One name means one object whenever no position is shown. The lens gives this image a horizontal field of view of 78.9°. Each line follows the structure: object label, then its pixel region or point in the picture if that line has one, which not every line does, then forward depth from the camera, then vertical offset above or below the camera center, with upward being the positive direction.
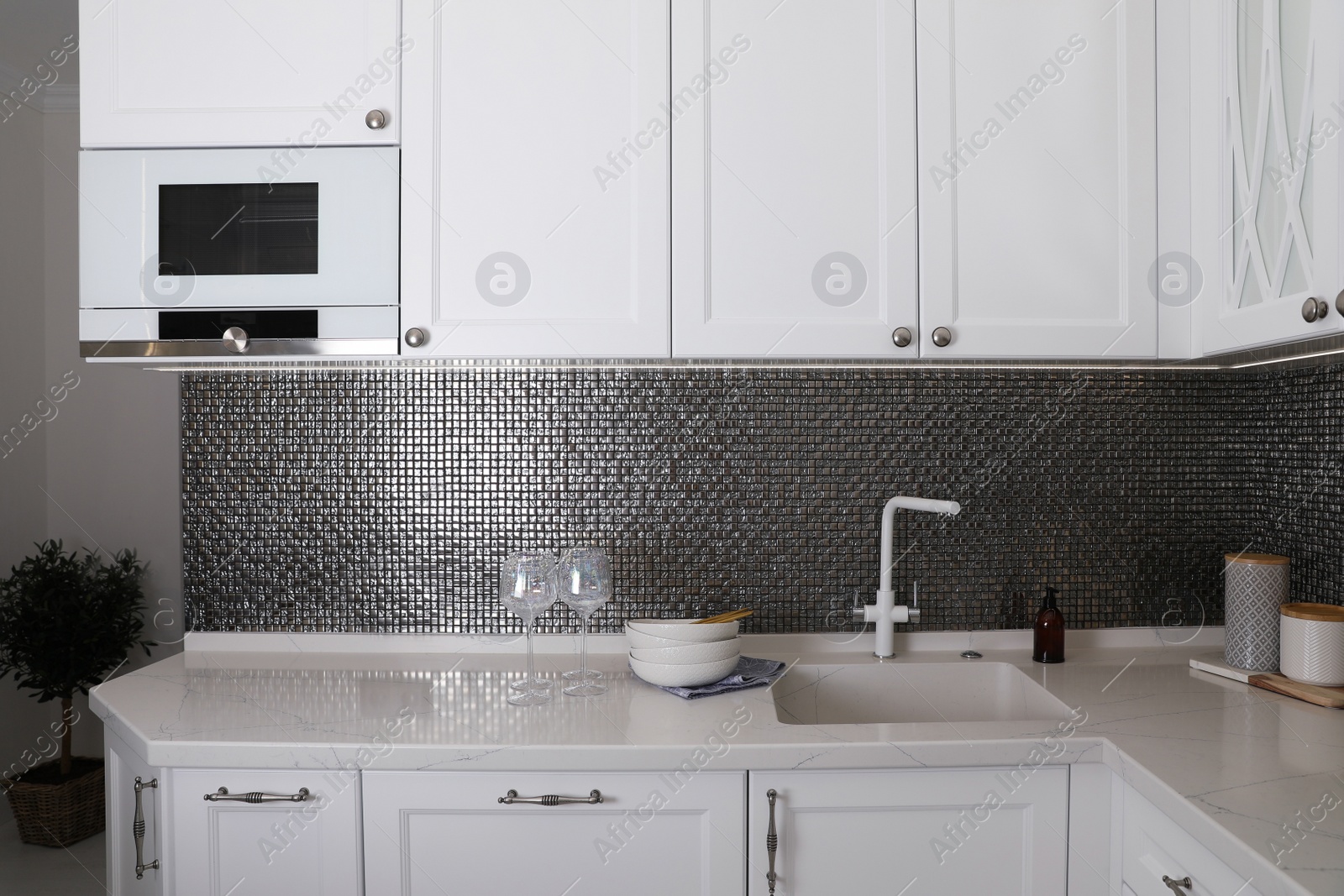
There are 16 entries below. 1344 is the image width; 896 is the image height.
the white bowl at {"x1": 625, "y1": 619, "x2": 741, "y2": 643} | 1.63 -0.38
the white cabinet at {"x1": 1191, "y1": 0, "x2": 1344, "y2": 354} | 1.29 +0.48
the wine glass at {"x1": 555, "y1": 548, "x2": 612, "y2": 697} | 1.64 -0.28
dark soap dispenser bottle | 1.83 -0.43
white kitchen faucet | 1.82 -0.38
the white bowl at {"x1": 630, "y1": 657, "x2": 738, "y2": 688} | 1.62 -0.46
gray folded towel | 1.59 -0.48
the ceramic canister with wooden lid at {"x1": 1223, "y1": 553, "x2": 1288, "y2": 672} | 1.66 -0.33
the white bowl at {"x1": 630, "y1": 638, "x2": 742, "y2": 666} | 1.62 -0.42
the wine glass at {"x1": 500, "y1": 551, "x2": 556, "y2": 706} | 1.61 -0.29
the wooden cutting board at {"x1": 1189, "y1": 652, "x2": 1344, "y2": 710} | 1.50 -0.47
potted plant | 2.57 -0.66
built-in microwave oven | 1.61 +0.37
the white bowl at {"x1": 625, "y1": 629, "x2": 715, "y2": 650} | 1.63 -0.40
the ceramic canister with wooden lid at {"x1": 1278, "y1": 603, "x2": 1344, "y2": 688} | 1.54 -0.38
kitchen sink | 1.80 -0.56
